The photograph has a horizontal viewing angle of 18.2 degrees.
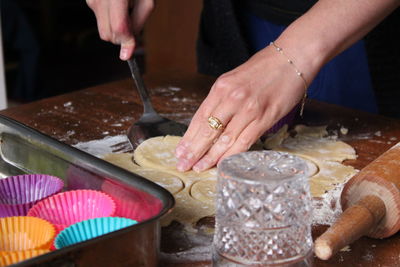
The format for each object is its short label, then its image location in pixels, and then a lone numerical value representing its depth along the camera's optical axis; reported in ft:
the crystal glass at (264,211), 3.17
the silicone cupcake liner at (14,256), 3.09
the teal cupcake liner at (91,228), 3.23
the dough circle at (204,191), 3.71
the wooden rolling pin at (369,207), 3.23
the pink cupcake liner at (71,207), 3.38
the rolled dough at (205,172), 3.68
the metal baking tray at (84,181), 3.05
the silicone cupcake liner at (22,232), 3.25
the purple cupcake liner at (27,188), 3.52
